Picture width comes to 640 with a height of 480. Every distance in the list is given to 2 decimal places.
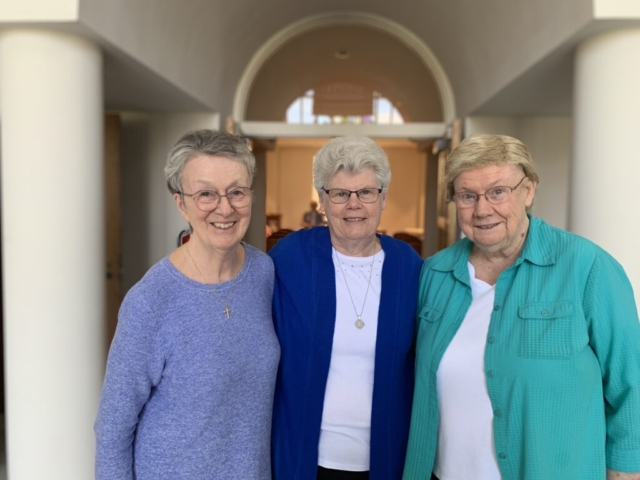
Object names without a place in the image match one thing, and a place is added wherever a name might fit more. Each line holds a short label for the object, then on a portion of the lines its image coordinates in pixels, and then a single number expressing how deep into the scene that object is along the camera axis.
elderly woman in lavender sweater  1.33
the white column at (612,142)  2.46
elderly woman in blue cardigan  1.67
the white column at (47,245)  2.37
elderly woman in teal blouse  1.40
